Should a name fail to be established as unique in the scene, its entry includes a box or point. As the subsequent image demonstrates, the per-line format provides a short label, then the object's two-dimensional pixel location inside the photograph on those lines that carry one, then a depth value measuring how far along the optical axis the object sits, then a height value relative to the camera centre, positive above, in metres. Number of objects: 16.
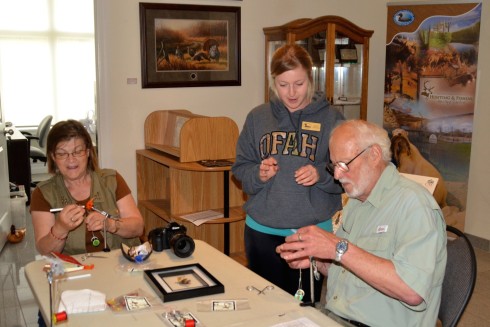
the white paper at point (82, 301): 1.78 -0.69
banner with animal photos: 4.57 -0.01
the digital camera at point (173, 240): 2.28 -0.63
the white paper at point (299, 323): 1.66 -0.70
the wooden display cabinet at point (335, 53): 4.74 +0.30
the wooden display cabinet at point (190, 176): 4.00 -0.68
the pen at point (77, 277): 2.07 -0.70
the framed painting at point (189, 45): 4.52 +0.35
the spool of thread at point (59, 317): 1.69 -0.69
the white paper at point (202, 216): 3.90 -0.92
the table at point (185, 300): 1.71 -0.70
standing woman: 2.43 -0.37
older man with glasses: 1.63 -0.48
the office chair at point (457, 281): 1.73 -0.61
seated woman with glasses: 2.39 -0.50
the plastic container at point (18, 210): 5.34 -1.18
